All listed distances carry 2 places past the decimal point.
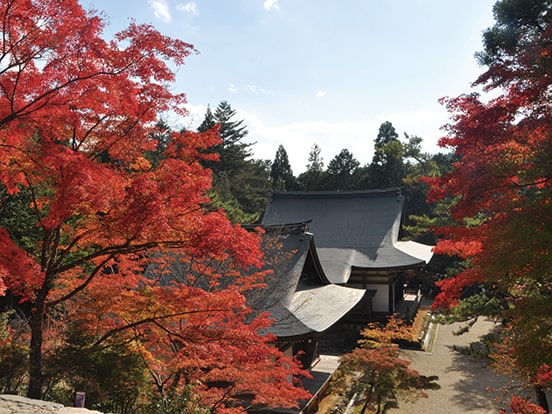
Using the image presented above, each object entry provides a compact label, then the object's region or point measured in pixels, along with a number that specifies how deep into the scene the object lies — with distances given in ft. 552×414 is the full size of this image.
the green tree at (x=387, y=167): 136.77
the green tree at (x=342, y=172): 152.76
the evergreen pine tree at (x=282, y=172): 164.55
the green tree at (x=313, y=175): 154.71
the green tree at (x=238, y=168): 131.85
